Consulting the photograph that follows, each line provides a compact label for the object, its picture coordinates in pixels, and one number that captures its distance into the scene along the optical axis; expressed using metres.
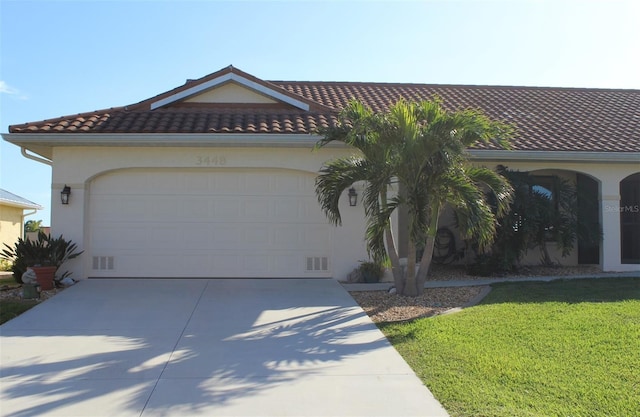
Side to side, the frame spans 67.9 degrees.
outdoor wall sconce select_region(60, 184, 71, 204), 9.85
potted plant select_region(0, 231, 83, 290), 8.98
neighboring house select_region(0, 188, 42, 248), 17.88
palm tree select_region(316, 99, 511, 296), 7.51
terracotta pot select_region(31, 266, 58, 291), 8.91
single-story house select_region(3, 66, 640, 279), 9.88
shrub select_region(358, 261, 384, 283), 10.05
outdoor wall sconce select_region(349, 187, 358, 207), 10.34
